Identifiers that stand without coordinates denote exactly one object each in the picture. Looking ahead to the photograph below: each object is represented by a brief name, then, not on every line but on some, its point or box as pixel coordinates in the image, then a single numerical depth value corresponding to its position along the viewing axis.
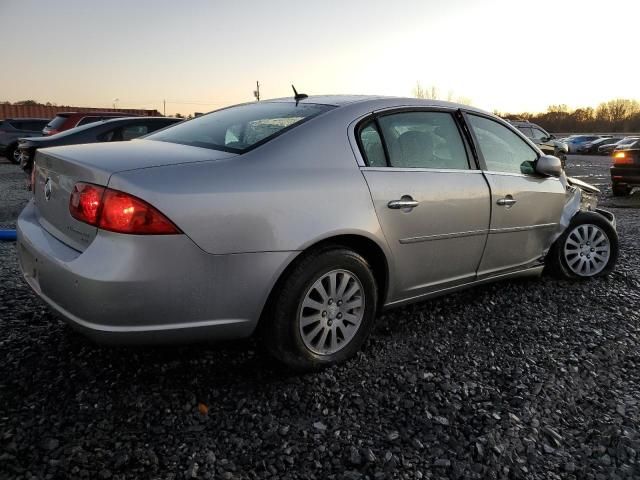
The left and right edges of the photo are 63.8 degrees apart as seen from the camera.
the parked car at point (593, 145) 39.47
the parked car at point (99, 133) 6.70
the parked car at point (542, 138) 14.80
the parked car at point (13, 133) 16.94
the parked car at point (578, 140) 40.88
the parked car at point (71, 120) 11.70
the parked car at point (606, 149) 38.20
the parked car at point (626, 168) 10.98
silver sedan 2.15
